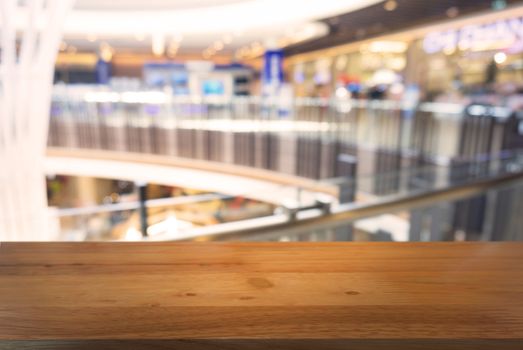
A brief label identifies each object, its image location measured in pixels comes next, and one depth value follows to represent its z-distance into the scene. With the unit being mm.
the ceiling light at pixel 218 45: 16234
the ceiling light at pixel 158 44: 13242
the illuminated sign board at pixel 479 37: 8773
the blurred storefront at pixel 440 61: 9305
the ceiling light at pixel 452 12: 9273
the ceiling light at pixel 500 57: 8969
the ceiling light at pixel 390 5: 8738
